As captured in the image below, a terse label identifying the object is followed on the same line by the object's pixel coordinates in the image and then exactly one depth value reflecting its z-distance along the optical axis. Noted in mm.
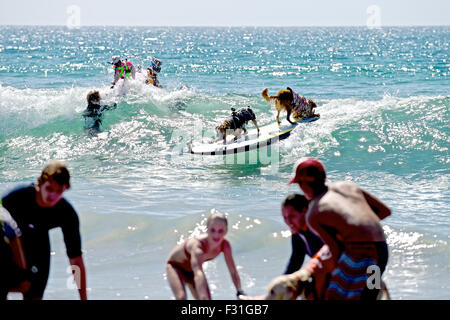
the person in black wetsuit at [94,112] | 24141
